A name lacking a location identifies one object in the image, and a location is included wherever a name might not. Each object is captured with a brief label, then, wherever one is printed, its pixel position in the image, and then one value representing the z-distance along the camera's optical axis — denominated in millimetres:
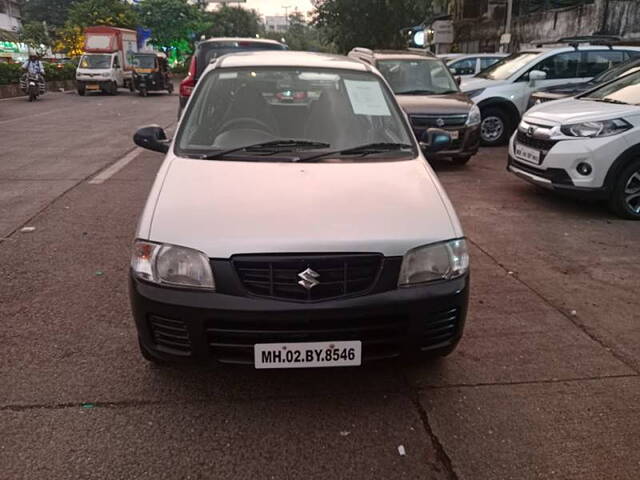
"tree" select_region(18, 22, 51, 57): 44125
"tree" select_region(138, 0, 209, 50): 42906
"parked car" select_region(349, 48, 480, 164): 8836
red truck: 27406
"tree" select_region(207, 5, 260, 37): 71812
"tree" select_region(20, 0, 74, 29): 68062
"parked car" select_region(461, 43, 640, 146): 10961
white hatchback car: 2633
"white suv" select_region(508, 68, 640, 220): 6121
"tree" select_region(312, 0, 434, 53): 36688
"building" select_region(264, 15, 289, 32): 164325
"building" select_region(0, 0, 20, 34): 56125
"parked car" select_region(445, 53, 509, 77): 16156
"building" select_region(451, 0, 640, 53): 17094
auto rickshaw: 28094
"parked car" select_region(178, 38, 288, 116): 10797
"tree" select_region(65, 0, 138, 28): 38906
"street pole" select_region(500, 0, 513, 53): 21398
